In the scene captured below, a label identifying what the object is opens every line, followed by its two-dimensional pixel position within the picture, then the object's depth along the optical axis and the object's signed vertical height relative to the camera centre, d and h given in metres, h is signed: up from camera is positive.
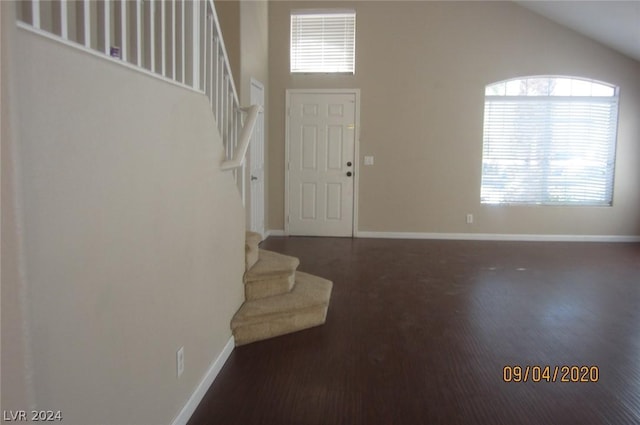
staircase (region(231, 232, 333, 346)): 3.08 -0.96
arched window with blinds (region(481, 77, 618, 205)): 6.60 +0.40
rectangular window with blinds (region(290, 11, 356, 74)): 6.58 +1.78
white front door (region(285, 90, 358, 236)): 6.65 +0.08
